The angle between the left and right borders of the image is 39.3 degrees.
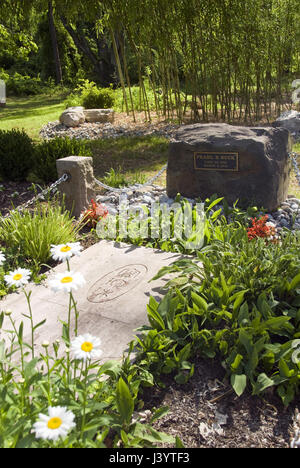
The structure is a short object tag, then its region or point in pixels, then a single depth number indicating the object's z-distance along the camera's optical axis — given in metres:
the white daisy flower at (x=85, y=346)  1.30
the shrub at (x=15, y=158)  5.63
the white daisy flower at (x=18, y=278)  1.57
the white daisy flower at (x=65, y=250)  1.55
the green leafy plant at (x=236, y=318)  2.02
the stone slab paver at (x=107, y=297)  2.46
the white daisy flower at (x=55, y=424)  1.13
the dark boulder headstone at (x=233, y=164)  4.19
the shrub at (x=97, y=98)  10.64
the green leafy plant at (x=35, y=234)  3.41
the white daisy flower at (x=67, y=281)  1.40
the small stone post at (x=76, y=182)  4.10
